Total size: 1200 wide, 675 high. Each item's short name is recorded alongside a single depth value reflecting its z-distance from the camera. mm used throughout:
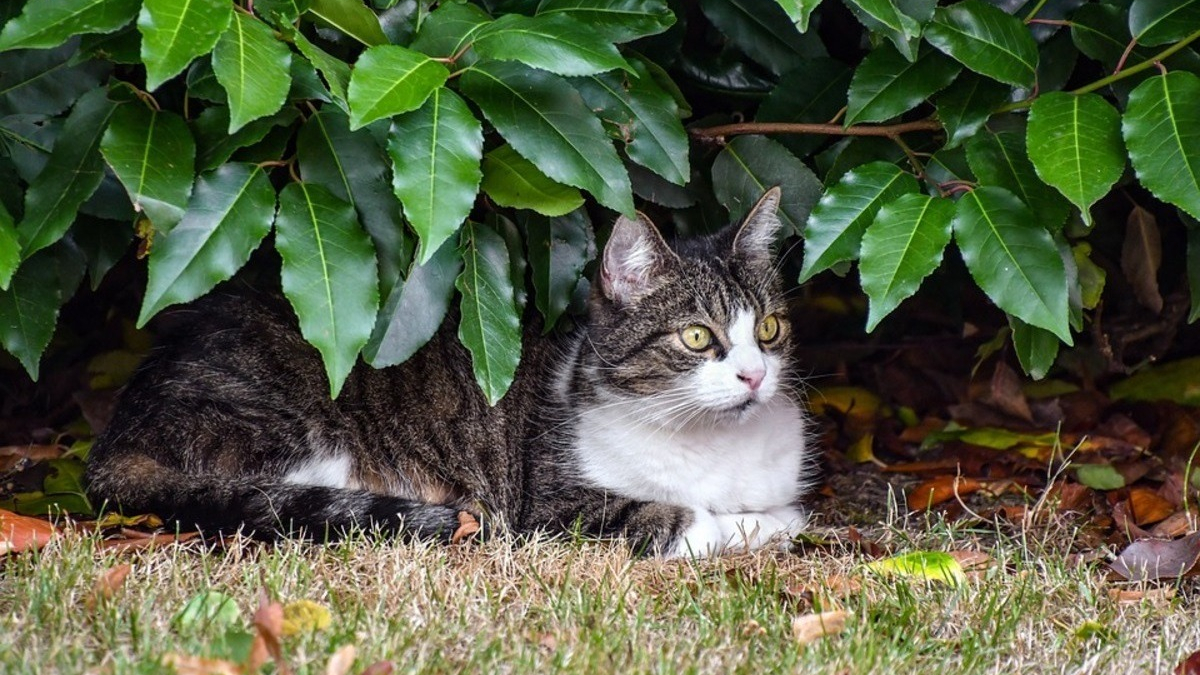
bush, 5309
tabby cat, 7199
